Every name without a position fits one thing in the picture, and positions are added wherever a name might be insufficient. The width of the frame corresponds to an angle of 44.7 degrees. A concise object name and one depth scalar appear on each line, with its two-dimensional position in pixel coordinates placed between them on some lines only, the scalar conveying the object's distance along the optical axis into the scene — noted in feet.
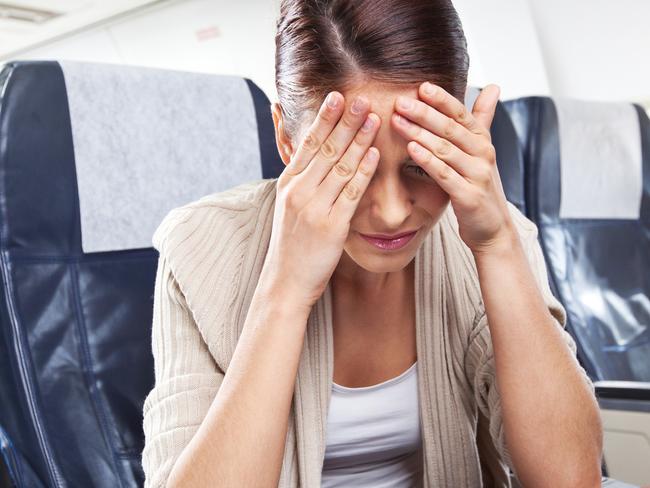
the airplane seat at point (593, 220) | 7.71
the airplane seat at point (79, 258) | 4.15
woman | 3.42
